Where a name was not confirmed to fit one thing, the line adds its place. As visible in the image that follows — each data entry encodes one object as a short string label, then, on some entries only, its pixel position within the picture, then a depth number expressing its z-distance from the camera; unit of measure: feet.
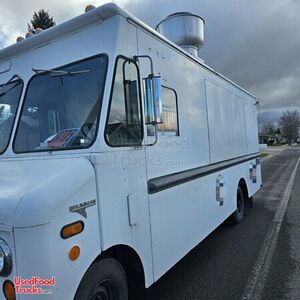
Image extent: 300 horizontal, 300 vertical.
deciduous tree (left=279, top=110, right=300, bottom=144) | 350.02
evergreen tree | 57.93
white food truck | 6.91
